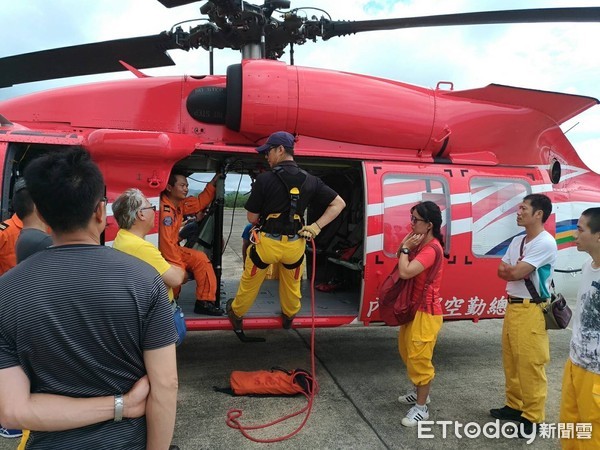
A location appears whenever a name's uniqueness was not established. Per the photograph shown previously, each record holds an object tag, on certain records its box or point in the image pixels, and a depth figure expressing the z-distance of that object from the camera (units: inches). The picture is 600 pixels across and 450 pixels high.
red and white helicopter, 155.9
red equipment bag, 153.3
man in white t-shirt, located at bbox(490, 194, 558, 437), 131.3
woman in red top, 133.7
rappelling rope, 126.8
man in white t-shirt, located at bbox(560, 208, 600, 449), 93.0
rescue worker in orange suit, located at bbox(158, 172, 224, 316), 160.6
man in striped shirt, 47.3
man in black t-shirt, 145.8
